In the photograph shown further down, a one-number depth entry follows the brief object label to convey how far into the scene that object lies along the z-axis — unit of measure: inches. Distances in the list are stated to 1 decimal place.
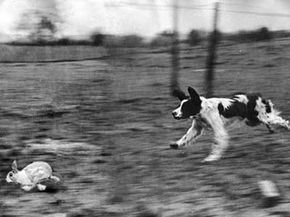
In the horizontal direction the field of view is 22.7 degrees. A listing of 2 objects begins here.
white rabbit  296.4
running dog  310.6
